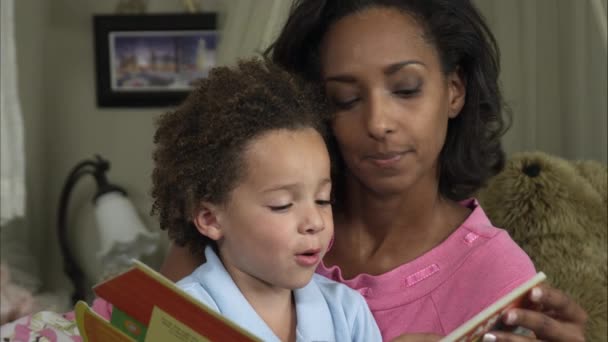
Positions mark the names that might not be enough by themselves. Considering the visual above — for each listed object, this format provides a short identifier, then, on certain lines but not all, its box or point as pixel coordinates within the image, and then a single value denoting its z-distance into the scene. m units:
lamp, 2.74
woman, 1.42
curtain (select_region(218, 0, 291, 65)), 1.89
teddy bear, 1.87
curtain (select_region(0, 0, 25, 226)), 2.01
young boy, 1.33
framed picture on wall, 2.95
